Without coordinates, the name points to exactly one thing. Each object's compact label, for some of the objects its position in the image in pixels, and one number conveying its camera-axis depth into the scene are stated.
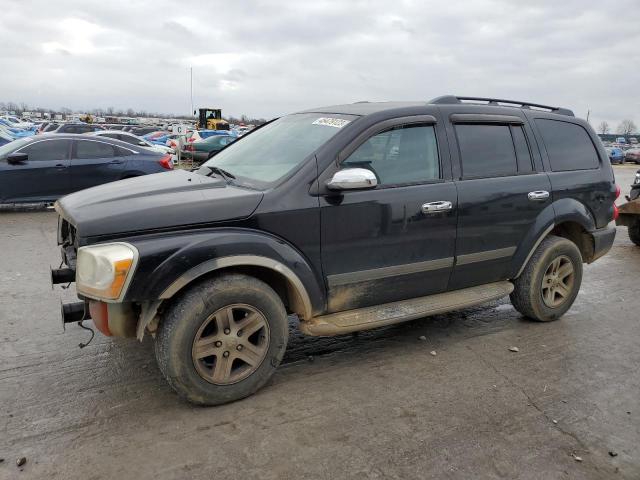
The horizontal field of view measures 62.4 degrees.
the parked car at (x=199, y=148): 21.08
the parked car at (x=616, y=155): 37.72
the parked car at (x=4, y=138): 16.68
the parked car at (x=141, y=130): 34.58
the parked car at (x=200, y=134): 25.49
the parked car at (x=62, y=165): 9.84
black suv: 3.11
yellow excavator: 50.47
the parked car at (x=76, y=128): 22.42
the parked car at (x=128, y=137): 16.89
